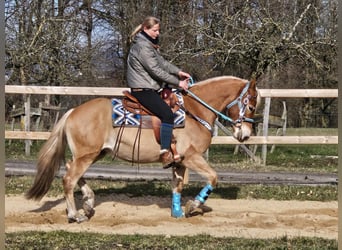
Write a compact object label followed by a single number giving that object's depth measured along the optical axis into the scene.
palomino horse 7.20
